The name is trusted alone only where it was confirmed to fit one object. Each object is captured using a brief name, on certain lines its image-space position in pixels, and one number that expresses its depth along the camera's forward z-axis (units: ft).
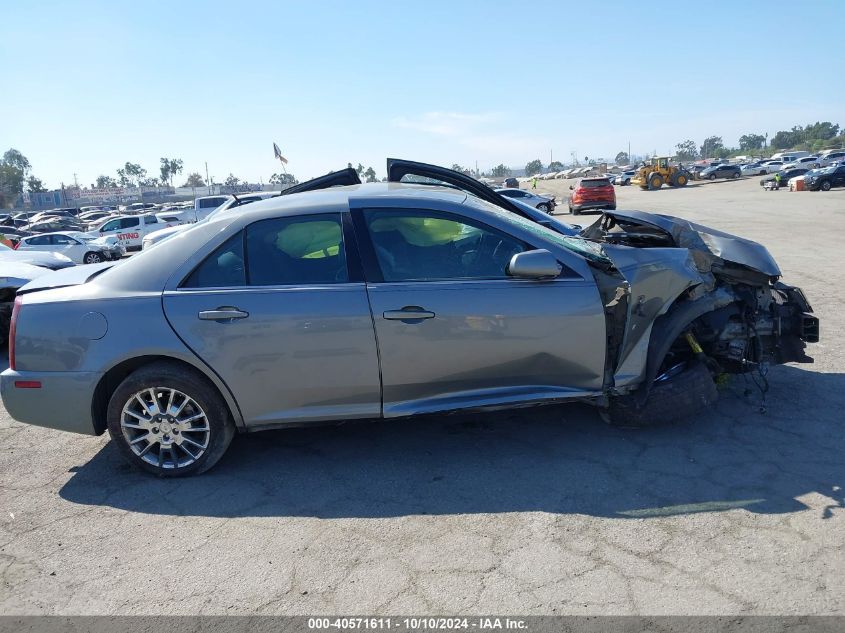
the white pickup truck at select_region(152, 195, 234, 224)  89.88
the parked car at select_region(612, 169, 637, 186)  209.53
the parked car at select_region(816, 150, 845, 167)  166.83
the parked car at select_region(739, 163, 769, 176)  200.64
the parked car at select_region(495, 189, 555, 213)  85.46
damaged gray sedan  12.29
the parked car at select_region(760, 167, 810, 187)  129.81
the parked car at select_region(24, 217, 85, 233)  94.51
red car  92.27
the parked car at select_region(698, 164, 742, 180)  181.27
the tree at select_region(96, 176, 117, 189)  476.95
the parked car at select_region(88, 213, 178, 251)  81.97
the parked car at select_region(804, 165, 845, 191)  109.70
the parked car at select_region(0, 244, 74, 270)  29.09
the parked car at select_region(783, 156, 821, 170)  166.85
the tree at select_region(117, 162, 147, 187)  446.19
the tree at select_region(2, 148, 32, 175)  419.13
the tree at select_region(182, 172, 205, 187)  459.97
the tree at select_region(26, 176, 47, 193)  362.33
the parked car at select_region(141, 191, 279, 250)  48.32
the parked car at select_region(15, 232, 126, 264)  66.08
